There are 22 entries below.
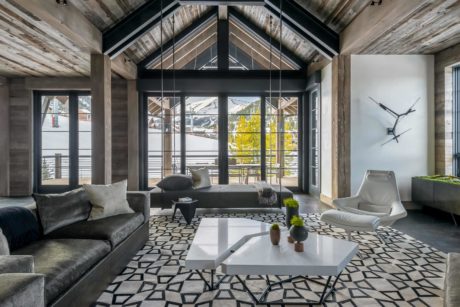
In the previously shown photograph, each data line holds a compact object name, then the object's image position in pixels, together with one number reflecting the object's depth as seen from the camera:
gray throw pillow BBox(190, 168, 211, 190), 5.11
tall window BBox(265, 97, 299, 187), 7.26
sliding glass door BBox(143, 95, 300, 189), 7.24
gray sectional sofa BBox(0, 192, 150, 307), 1.26
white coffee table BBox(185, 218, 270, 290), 2.09
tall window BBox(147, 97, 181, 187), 7.26
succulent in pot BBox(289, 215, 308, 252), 2.24
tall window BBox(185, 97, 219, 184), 7.25
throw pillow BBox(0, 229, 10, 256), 1.68
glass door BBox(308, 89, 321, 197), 6.44
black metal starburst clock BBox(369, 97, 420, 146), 5.25
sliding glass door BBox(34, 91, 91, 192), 7.23
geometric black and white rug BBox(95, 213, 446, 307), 2.18
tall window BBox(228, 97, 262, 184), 7.26
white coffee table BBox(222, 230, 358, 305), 1.94
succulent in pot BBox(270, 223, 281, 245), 2.39
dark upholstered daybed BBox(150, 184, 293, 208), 4.85
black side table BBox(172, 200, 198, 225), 4.25
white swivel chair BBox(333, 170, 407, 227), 3.77
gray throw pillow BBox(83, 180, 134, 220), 2.93
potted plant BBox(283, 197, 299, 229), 2.82
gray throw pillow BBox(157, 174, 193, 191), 4.86
